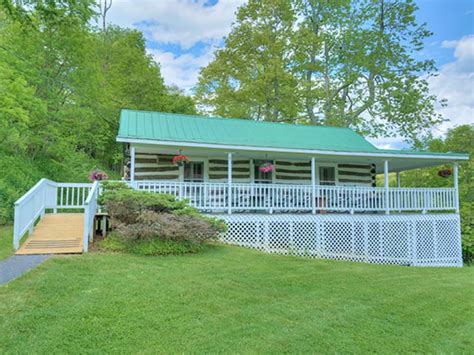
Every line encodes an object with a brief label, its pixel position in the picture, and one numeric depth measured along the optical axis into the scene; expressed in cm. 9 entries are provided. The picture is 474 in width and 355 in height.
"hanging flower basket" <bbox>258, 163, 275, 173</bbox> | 1213
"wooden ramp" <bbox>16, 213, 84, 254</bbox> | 725
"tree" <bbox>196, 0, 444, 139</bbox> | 2331
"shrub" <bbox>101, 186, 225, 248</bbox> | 773
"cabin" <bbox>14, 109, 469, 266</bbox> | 1056
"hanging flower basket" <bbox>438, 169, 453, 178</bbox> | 1423
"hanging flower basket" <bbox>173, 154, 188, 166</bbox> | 1106
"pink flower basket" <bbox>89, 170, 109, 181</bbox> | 1121
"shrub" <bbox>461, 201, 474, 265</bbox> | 1453
